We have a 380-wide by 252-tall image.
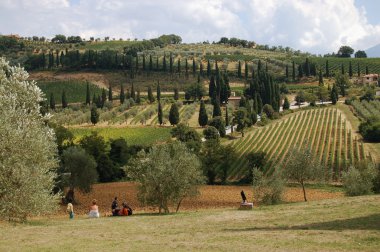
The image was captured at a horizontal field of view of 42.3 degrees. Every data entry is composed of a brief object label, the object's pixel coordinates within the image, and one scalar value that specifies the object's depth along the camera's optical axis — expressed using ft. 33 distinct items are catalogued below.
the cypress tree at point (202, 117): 401.53
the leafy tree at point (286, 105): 484.33
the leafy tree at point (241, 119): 384.84
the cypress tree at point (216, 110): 417.90
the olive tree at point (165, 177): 137.08
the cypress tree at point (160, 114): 411.75
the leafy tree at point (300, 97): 510.83
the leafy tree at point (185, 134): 318.24
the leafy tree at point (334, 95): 491.10
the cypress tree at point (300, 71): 640.83
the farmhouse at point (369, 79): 611.55
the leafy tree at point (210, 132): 352.49
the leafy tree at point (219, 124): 380.78
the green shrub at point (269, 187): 151.84
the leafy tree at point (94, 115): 412.16
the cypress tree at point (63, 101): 490.49
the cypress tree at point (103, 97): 494.18
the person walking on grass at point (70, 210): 132.16
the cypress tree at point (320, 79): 573.20
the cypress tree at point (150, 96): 520.51
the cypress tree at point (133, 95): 517.55
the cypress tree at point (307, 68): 640.75
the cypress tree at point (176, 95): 541.75
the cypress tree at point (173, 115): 409.72
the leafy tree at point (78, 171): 204.23
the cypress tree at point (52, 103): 472.44
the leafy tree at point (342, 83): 544.62
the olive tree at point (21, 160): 73.00
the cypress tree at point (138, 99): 510.66
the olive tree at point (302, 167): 168.25
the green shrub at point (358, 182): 161.38
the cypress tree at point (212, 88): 506.48
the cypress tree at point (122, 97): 506.48
